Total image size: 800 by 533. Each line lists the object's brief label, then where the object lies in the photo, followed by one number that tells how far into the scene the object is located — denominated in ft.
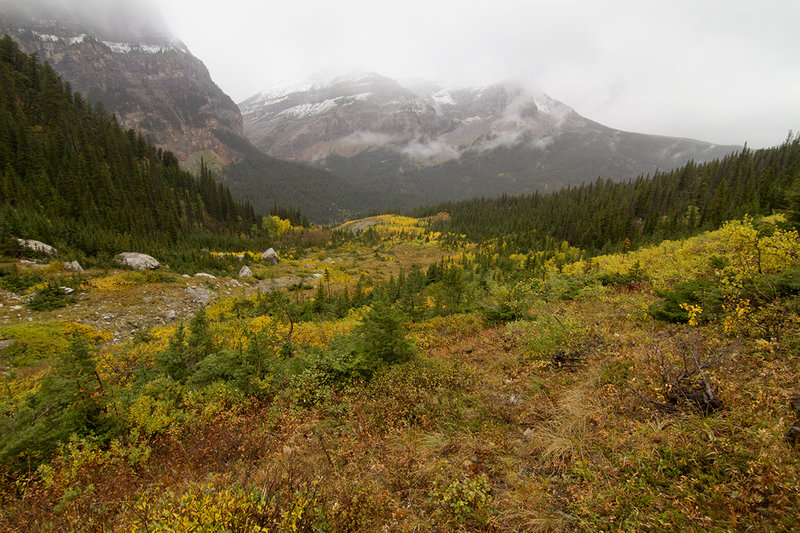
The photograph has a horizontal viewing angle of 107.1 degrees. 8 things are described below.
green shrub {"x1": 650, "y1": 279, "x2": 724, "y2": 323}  21.44
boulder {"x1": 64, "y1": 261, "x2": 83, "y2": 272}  77.10
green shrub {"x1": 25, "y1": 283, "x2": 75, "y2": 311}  56.90
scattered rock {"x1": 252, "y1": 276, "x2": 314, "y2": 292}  107.20
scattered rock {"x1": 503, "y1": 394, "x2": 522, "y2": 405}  19.27
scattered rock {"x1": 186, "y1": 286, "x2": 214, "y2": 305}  81.71
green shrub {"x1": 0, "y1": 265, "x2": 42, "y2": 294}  60.70
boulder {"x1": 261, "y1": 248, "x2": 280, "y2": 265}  155.22
